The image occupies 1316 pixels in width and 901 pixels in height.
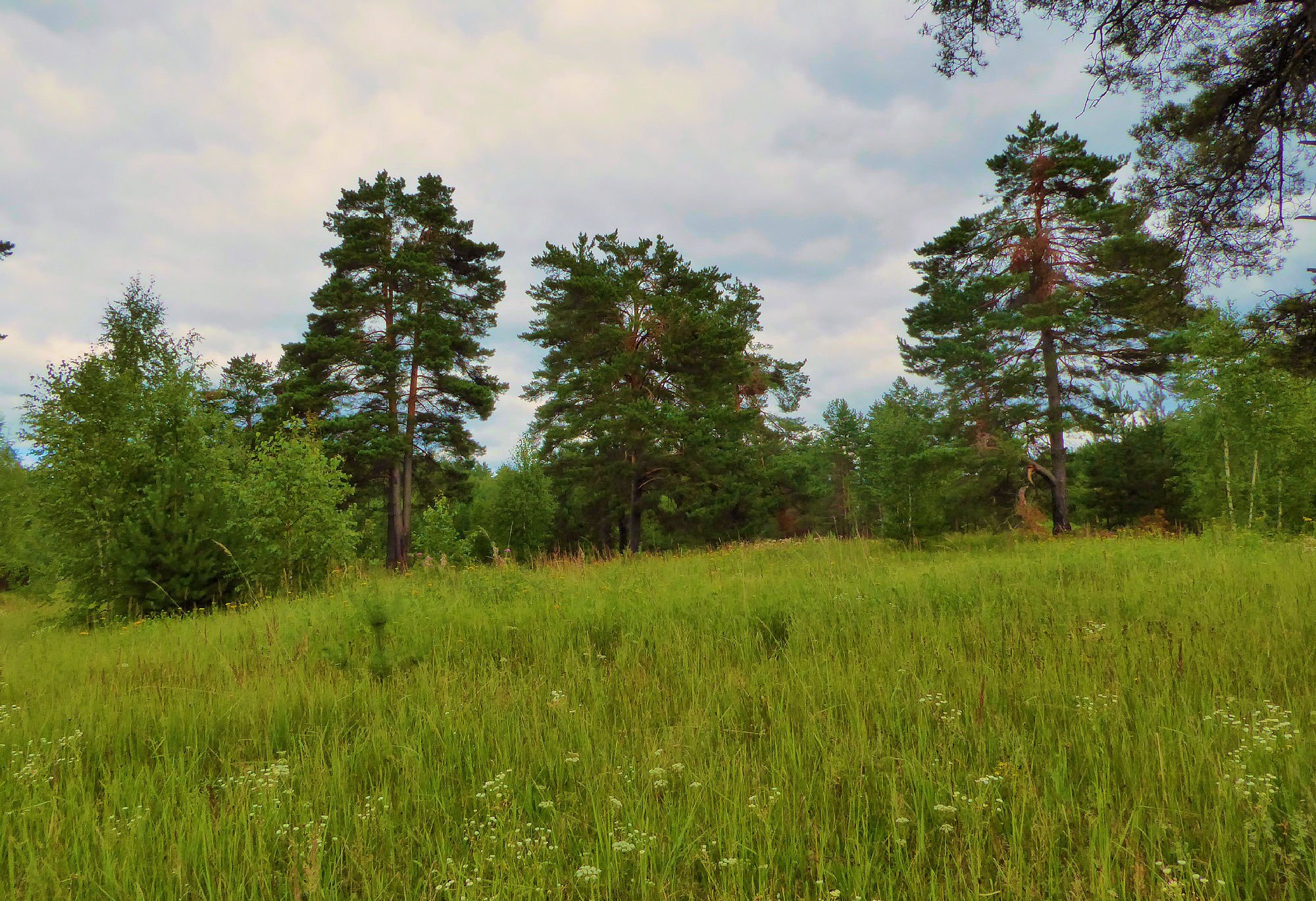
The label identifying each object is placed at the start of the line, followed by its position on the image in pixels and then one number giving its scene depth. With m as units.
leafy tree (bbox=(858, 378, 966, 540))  12.51
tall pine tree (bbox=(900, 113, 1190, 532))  18.09
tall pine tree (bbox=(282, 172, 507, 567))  20.30
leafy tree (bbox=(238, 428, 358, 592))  10.84
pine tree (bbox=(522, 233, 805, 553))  21.25
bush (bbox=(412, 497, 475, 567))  18.36
